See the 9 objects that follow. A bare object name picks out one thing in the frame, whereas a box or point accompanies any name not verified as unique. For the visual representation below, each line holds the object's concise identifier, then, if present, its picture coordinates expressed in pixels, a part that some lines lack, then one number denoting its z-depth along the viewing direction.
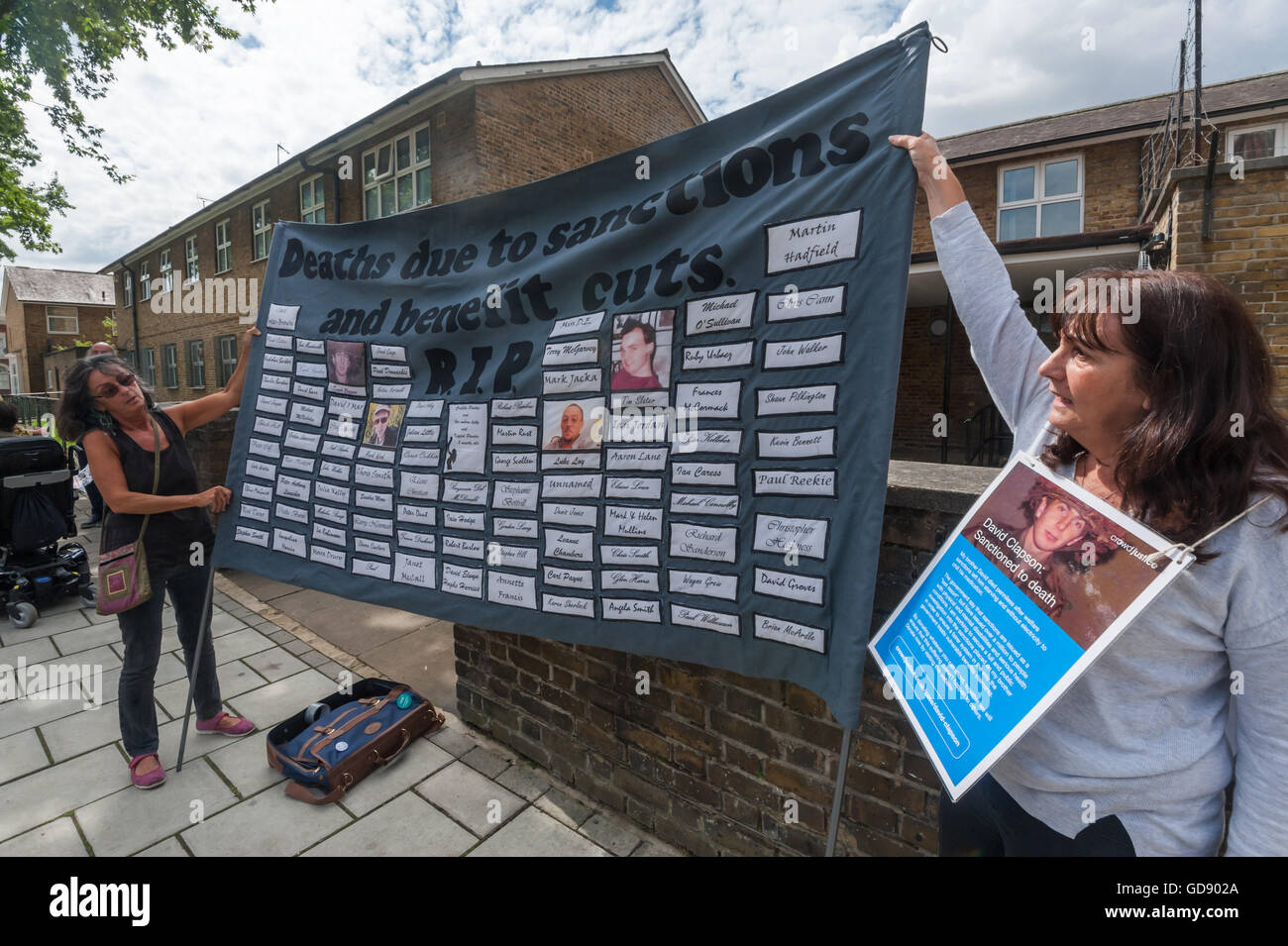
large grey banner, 1.67
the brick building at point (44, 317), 41.06
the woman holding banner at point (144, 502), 2.77
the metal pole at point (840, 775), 1.64
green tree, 10.70
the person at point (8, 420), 5.59
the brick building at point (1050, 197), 10.16
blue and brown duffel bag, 2.77
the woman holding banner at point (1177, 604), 0.98
